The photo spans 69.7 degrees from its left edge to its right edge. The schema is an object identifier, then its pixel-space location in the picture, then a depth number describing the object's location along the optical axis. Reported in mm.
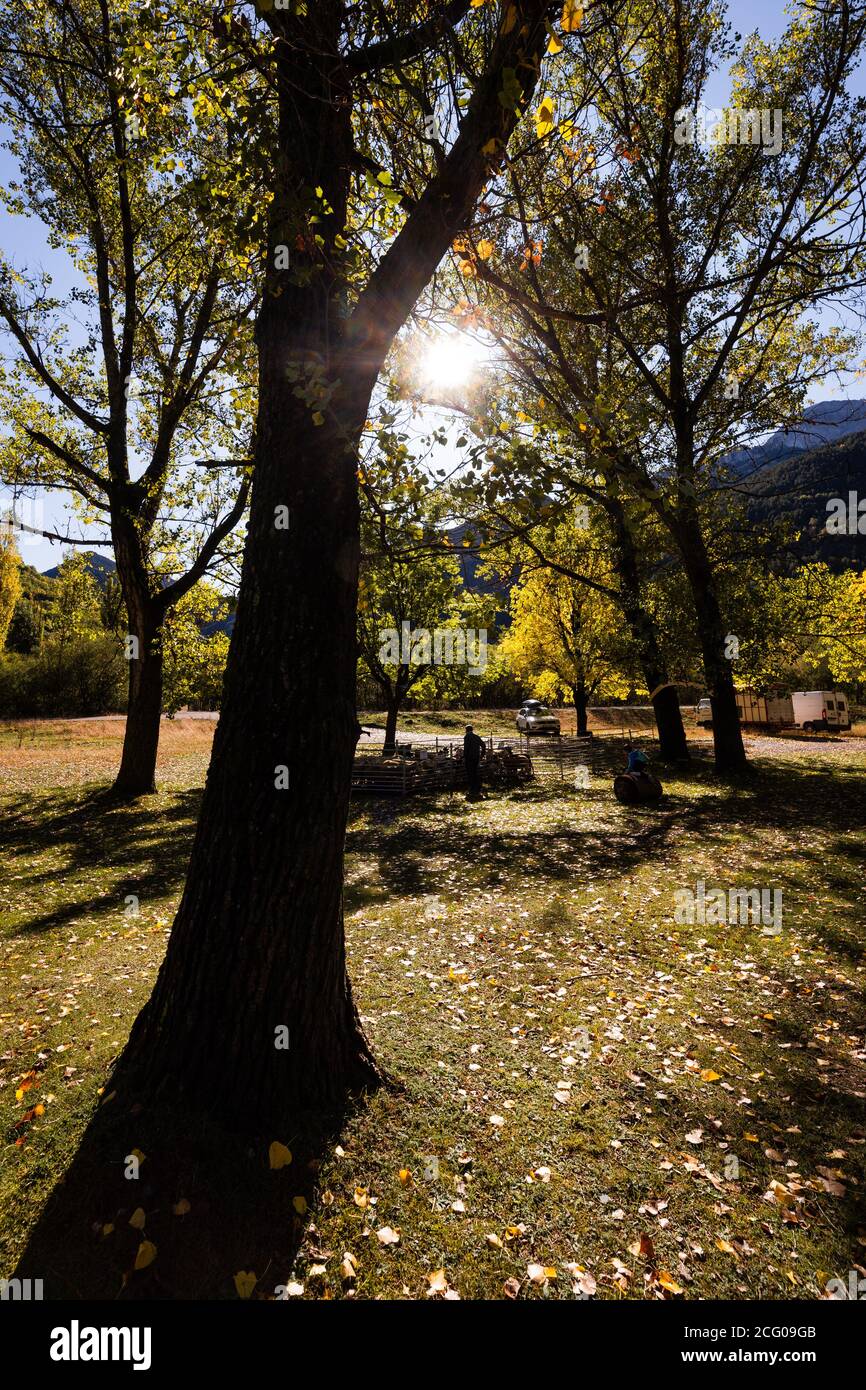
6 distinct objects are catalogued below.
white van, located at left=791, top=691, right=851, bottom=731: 39625
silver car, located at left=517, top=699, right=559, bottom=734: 39719
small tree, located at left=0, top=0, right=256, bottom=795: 14055
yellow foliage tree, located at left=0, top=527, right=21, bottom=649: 42625
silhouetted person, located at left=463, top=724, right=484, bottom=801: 19094
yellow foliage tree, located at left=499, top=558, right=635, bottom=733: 32344
